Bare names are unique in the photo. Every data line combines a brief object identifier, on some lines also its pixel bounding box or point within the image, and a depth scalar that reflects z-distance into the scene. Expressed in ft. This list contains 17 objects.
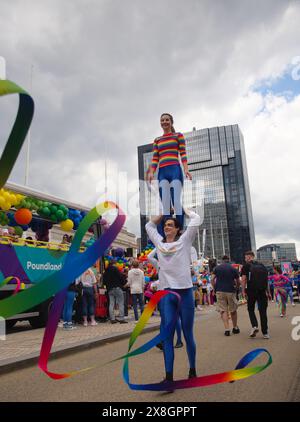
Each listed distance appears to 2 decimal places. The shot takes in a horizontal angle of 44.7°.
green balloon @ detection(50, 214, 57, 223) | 34.19
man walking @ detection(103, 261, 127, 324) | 34.83
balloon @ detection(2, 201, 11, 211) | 28.63
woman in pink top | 39.93
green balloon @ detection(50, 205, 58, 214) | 34.12
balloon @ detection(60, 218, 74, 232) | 35.63
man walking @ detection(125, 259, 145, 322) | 36.78
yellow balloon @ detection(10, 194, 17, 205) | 29.37
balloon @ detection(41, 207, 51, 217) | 33.37
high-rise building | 408.67
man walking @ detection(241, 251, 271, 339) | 25.05
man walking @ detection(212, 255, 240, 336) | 27.43
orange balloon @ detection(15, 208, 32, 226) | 31.19
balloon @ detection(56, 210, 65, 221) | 34.29
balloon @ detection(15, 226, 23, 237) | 31.86
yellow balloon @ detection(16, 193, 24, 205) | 30.32
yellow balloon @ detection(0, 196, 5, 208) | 28.17
